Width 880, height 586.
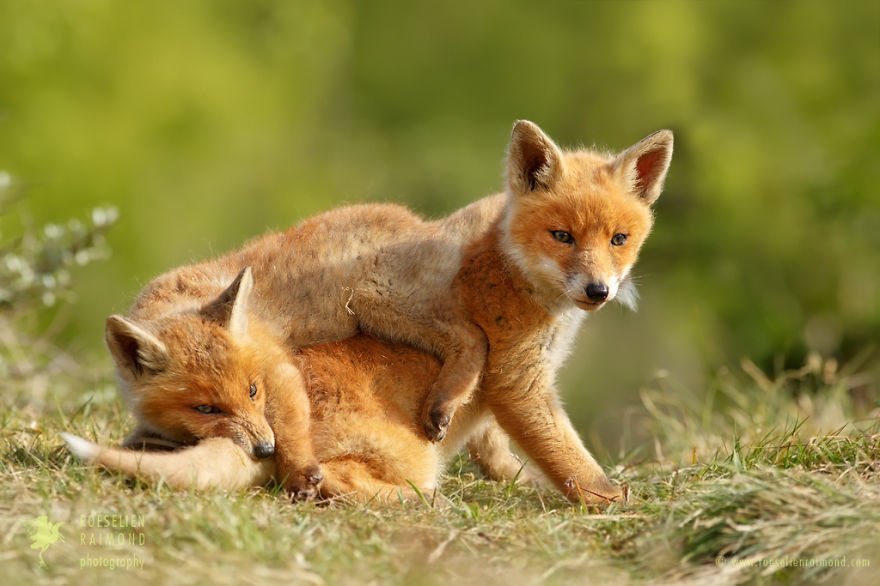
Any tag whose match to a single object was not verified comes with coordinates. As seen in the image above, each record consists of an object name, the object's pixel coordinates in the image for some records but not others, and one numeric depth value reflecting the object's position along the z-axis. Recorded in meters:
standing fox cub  11.52
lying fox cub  10.73
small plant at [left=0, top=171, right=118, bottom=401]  17.30
